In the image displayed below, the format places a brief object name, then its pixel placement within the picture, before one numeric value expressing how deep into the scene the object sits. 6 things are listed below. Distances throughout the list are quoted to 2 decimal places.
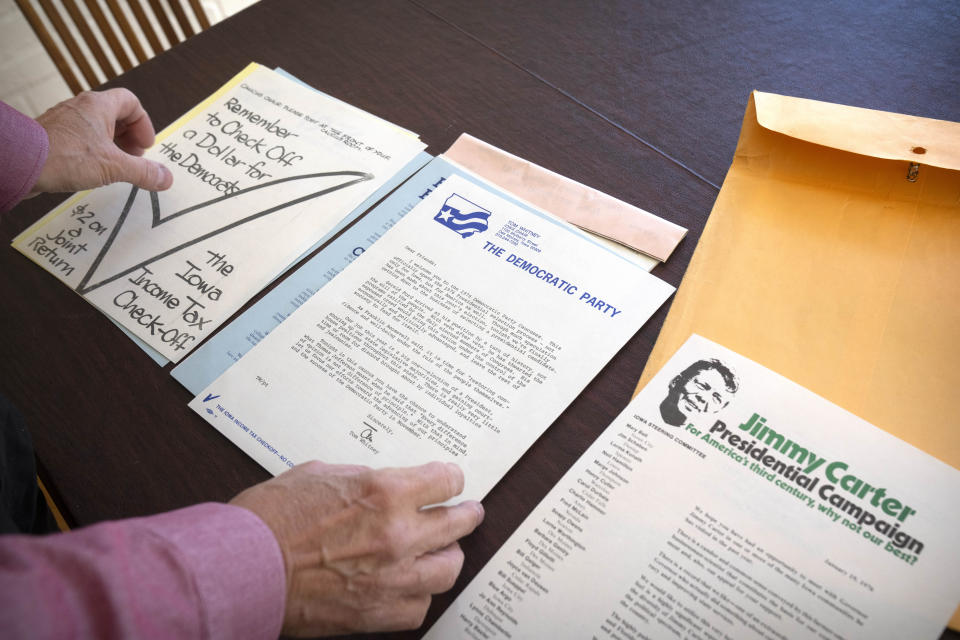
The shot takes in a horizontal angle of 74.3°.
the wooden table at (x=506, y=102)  0.57
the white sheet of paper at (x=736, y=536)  0.45
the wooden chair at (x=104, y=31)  1.05
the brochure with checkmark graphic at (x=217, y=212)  0.68
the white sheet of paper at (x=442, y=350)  0.56
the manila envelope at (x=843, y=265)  0.54
